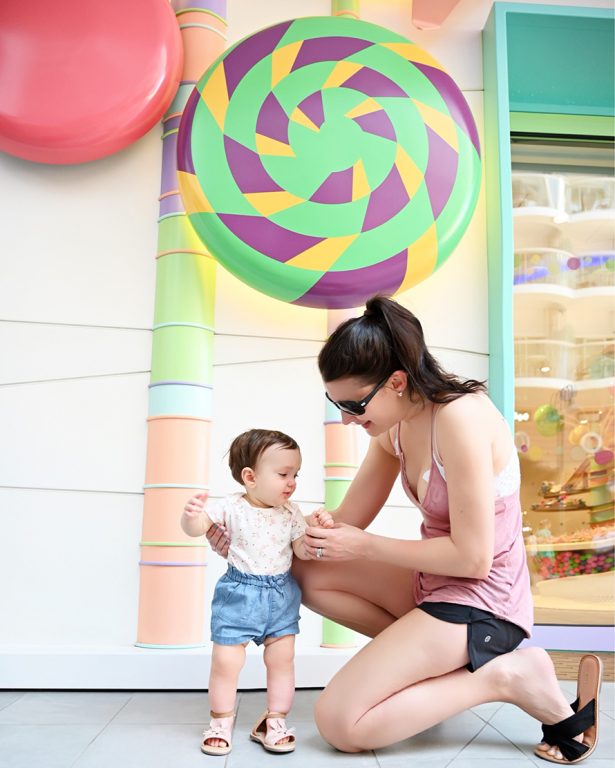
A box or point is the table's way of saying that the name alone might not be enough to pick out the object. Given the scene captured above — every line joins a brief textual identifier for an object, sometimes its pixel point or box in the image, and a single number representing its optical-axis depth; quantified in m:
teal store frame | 2.29
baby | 1.51
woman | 1.42
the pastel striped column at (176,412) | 2.02
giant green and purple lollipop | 1.97
